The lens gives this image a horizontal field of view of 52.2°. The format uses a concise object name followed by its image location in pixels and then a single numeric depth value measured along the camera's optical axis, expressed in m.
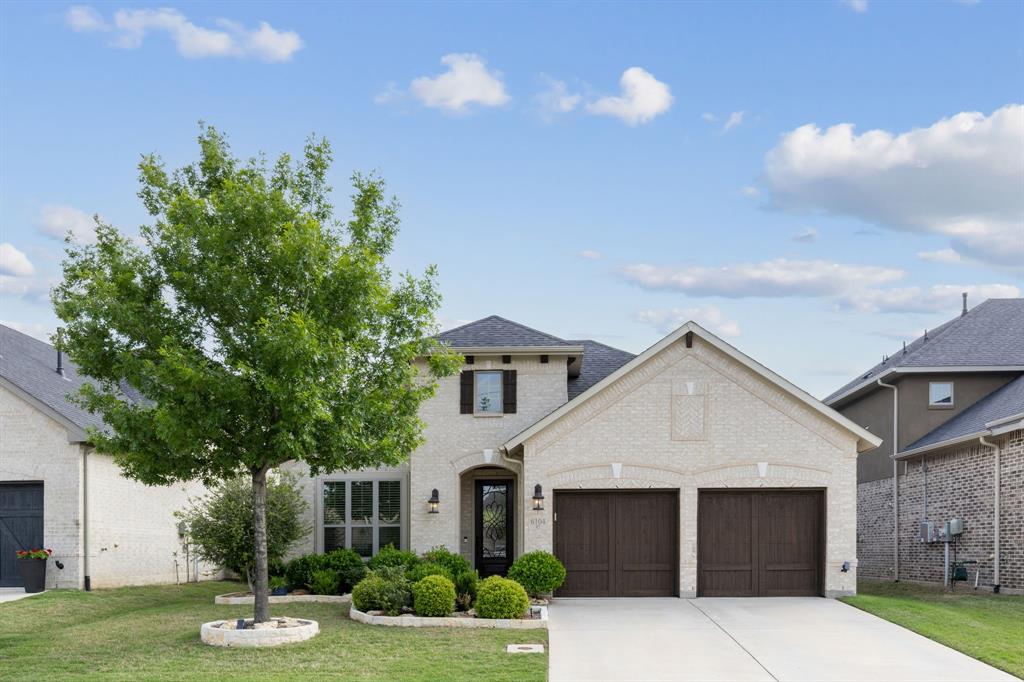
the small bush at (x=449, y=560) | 21.38
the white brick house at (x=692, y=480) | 21.50
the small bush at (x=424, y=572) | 19.06
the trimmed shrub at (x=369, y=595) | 17.81
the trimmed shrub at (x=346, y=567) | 21.59
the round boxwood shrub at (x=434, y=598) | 17.22
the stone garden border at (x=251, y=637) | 15.33
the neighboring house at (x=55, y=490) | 22.45
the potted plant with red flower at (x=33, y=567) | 21.97
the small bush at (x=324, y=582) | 21.36
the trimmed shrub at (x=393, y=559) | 21.88
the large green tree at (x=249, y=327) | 15.34
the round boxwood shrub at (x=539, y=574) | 20.17
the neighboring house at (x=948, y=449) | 22.22
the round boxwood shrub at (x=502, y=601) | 17.12
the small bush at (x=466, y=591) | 18.31
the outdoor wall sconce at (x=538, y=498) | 21.31
